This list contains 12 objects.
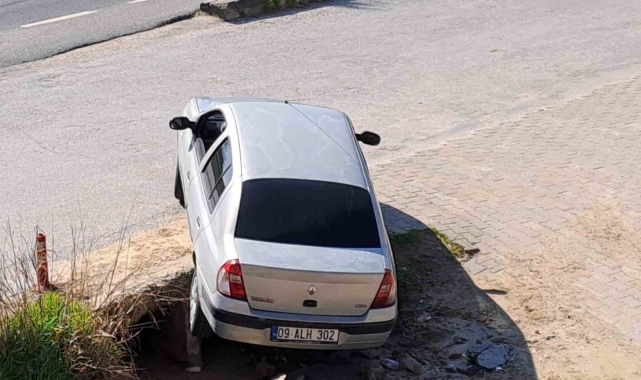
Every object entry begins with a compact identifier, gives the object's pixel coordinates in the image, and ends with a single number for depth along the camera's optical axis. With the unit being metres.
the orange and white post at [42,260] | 7.40
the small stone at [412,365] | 7.68
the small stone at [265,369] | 7.83
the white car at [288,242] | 6.80
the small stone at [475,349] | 7.85
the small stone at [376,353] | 7.88
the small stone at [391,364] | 7.71
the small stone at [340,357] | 7.75
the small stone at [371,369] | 7.46
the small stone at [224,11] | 16.03
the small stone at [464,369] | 7.66
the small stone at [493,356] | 7.70
